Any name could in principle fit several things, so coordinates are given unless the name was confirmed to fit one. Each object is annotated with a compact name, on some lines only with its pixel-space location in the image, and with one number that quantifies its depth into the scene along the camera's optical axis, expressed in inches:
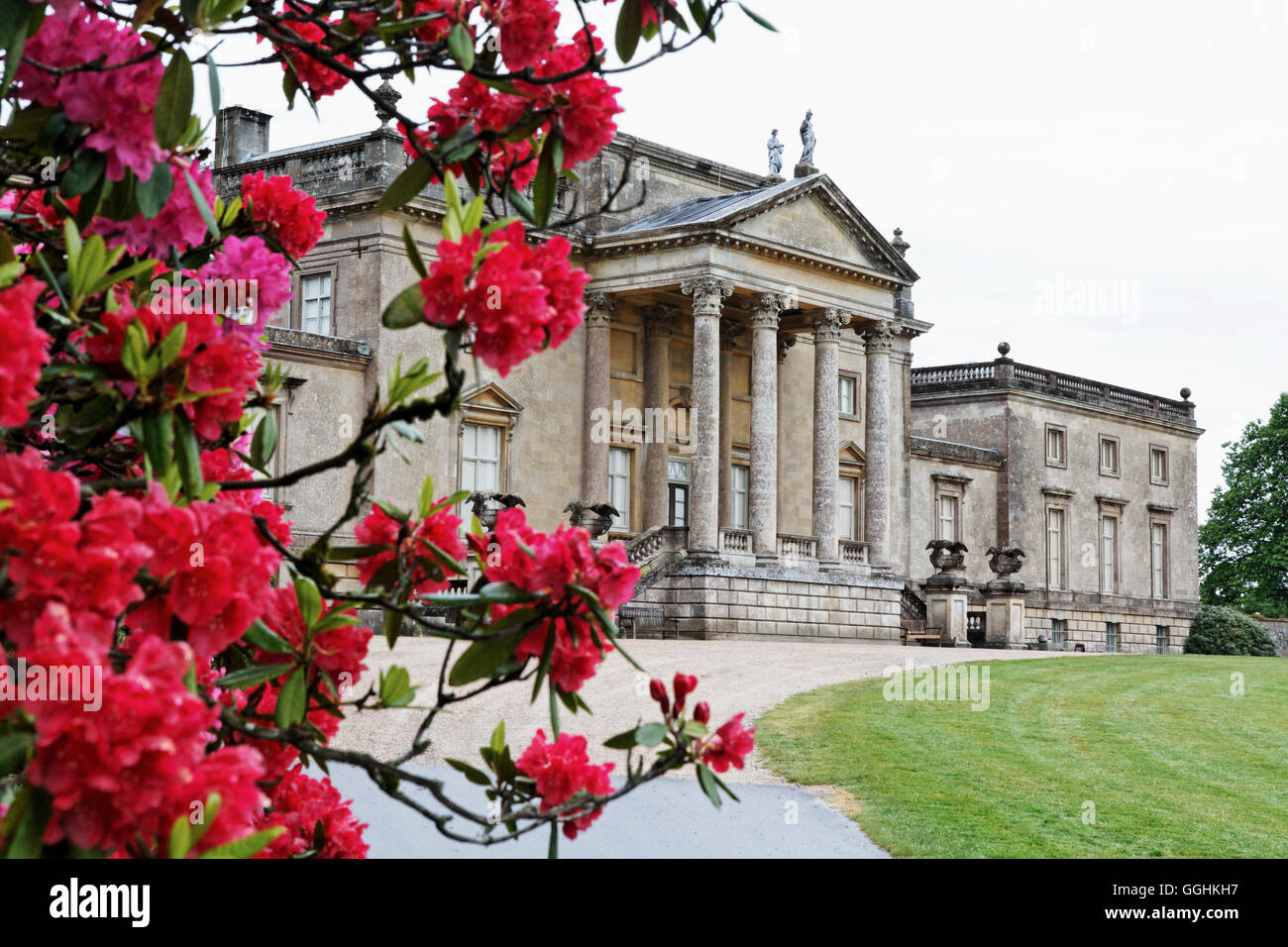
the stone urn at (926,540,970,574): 1596.9
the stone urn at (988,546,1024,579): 1612.9
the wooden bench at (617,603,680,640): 1360.7
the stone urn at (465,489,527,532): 1205.7
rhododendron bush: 94.3
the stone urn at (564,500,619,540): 1331.2
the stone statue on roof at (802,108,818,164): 1617.9
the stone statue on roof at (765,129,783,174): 1742.1
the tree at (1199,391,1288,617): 2748.5
